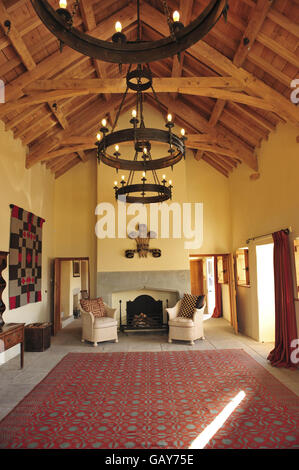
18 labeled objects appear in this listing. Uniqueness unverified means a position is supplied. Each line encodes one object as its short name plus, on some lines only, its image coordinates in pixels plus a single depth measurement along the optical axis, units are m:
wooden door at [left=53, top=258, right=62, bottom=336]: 7.76
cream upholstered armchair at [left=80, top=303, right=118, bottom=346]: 6.41
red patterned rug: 2.82
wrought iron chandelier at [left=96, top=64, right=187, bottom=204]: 2.91
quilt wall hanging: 5.70
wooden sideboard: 4.37
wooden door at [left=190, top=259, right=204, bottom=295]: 11.29
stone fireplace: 7.68
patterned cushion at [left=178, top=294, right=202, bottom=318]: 6.75
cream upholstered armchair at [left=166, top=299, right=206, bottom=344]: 6.41
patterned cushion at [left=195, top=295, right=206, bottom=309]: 6.63
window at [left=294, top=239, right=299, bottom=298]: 5.19
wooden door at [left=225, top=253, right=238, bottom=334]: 7.56
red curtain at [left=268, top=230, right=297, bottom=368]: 4.98
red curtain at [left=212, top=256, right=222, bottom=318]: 9.63
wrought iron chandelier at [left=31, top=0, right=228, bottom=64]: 1.59
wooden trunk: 5.99
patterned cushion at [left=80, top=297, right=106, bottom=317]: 6.82
